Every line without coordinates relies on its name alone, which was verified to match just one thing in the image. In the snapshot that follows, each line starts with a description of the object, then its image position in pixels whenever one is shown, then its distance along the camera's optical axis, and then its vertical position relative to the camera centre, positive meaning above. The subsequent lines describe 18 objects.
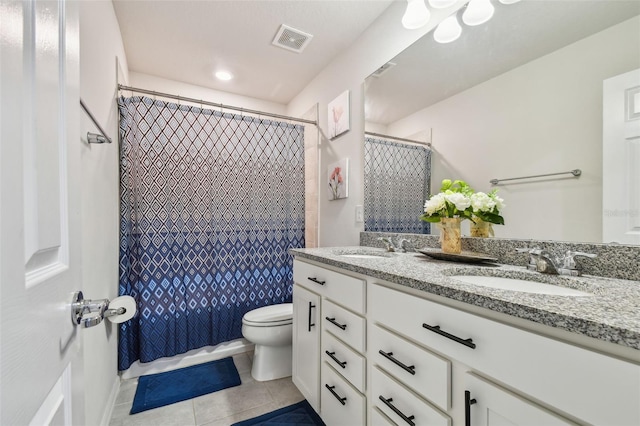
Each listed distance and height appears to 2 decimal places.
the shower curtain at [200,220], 1.86 -0.07
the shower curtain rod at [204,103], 1.87 +0.80
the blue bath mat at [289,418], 1.44 -1.10
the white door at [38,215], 0.31 -0.01
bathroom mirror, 0.92 +0.44
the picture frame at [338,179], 2.09 +0.25
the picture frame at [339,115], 2.08 +0.75
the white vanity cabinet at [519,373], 0.46 -0.32
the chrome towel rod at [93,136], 1.14 +0.32
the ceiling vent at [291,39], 1.92 +1.25
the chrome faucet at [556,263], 0.91 -0.18
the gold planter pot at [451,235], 1.26 -0.11
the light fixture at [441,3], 1.37 +1.04
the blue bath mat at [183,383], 1.62 -1.11
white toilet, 1.80 -0.86
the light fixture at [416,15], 1.49 +1.06
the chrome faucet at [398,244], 1.64 -0.20
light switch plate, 1.96 -0.02
